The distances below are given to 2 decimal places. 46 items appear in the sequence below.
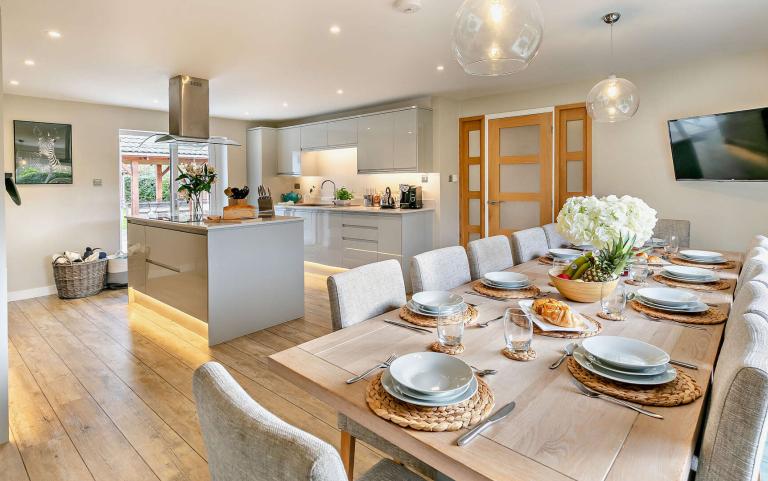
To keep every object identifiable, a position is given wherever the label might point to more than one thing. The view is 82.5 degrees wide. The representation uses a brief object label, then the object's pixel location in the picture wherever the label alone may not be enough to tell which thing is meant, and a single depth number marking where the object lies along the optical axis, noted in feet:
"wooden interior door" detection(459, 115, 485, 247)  17.90
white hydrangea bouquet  5.82
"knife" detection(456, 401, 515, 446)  2.75
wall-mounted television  11.53
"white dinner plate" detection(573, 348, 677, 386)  3.41
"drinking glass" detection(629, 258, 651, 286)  6.76
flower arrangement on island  12.93
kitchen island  11.15
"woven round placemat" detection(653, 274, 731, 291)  6.68
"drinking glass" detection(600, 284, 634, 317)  5.22
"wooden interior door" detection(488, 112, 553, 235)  16.19
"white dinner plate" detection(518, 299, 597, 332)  4.70
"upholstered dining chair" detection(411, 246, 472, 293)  6.95
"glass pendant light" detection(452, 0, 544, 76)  5.31
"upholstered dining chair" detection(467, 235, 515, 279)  8.52
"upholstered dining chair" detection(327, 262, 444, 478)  4.71
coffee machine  17.85
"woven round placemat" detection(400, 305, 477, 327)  4.99
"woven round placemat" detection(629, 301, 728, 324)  5.06
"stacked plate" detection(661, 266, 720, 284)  6.94
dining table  2.54
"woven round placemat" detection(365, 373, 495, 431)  2.93
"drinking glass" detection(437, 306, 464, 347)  4.20
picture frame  16.29
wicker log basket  15.94
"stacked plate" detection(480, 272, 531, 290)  6.53
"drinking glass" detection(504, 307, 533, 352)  4.03
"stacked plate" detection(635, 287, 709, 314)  5.35
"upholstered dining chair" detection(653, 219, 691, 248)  11.58
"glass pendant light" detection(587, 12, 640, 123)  10.16
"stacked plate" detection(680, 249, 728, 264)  8.49
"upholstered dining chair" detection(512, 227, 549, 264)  10.00
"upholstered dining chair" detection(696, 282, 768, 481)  2.50
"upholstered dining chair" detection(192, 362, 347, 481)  1.90
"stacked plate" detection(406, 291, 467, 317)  5.18
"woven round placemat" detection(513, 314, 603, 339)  4.63
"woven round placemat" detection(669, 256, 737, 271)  8.22
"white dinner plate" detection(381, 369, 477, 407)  3.11
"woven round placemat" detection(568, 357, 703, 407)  3.22
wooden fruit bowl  5.83
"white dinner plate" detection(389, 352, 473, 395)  3.27
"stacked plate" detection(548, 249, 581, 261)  8.75
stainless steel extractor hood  14.06
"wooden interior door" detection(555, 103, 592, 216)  15.21
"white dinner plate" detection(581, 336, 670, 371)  3.56
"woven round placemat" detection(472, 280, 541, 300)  6.19
